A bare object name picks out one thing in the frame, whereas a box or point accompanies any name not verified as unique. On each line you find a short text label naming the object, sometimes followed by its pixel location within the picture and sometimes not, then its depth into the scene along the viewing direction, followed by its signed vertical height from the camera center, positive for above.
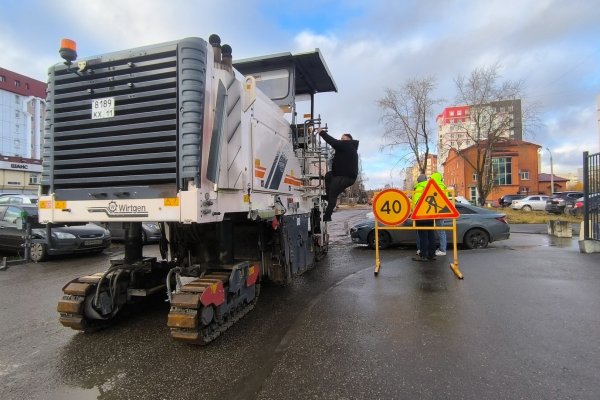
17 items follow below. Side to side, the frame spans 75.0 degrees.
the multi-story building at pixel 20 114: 71.94 +18.50
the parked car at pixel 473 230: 11.19 -0.65
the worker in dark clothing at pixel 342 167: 6.77 +0.74
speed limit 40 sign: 7.62 +0.04
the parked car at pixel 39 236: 10.09 -0.69
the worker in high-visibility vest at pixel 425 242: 8.97 -0.78
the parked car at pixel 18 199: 13.14 +0.44
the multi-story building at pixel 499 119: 34.78 +7.96
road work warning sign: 7.58 +0.06
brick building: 56.94 +5.39
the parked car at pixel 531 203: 34.56 +0.36
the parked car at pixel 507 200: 43.97 +0.84
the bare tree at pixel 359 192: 70.30 +3.05
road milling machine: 3.77 +0.45
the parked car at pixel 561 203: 26.27 +0.25
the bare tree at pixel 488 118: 34.53 +8.03
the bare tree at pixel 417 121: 35.62 +8.10
